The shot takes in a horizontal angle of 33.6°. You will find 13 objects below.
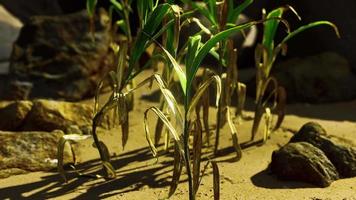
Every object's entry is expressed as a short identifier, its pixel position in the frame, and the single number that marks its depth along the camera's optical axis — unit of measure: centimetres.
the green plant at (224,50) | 284
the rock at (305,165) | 265
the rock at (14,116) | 345
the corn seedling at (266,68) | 317
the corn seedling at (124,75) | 247
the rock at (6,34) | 564
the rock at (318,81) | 412
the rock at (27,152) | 287
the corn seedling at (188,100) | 218
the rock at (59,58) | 428
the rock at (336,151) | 277
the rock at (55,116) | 339
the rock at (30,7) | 823
